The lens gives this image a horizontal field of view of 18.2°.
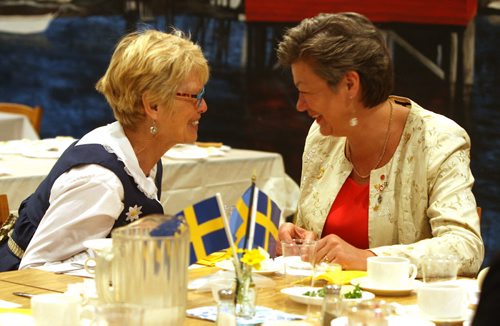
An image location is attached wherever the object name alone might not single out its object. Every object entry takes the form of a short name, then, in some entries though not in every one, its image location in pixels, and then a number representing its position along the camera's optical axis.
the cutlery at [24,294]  3.67
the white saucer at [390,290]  3.74
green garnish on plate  3.54
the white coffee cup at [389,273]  3.79
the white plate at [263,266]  4.12
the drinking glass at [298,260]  3.91
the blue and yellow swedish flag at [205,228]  3.30
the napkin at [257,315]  3.29
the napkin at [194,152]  8.56
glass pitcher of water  2.80
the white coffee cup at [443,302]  3.29
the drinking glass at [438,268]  3.62
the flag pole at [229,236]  3.18
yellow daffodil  3.14
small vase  3.20
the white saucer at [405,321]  3.20
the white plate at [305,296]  3.46
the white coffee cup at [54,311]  3.02
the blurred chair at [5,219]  5.05
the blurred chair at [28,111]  11.59
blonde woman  4.57
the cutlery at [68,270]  4.21
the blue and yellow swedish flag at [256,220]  3.33
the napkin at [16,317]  3.14
